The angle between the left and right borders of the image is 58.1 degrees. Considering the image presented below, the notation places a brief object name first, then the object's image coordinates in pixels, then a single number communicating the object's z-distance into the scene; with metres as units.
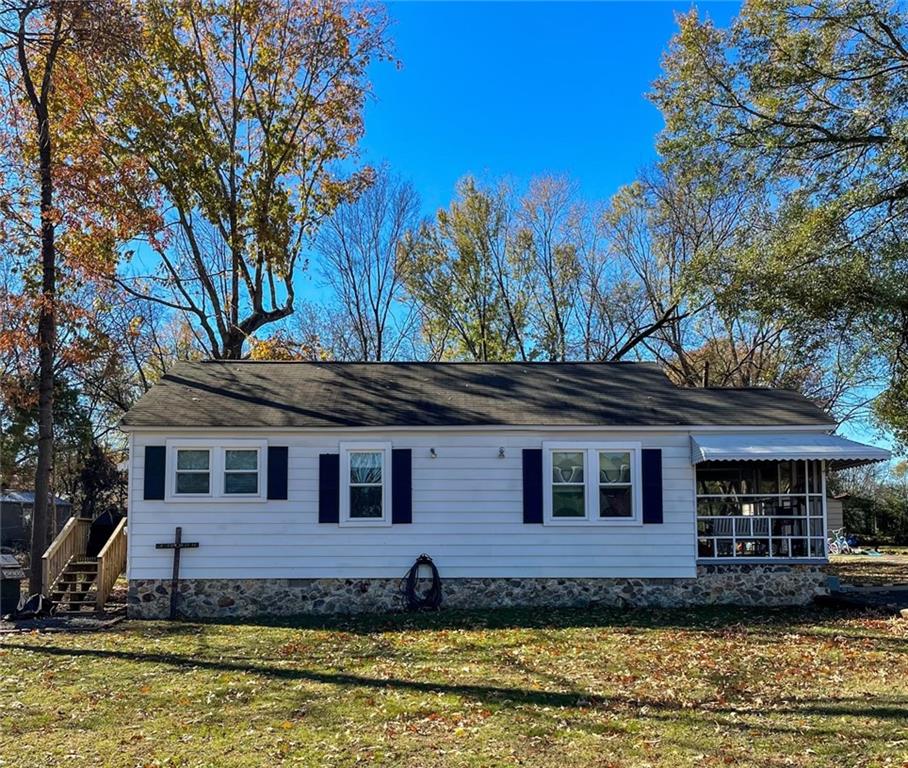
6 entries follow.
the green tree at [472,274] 30.52
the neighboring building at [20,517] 30.02
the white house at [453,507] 13.34
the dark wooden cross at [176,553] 13.20
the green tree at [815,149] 15.09
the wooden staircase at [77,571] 14.09
